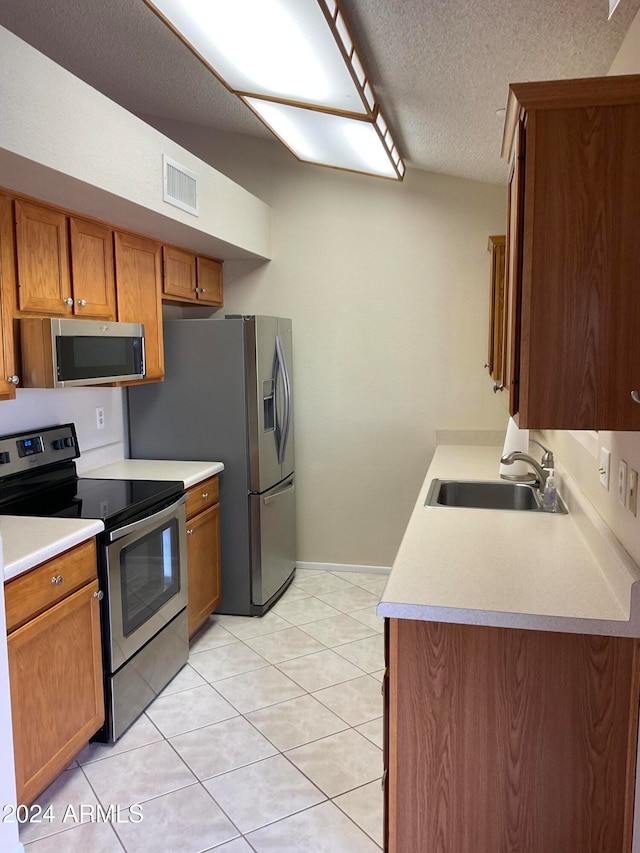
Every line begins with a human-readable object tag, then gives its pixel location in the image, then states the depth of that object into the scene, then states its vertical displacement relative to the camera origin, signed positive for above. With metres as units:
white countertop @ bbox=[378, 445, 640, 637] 1.55 -0.61
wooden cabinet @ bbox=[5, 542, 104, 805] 1.99 -1.06
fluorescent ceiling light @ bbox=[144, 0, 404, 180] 1.97 +1.00
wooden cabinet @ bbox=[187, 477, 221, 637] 3.31 -1.04
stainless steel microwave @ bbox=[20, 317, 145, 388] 2.37 +0.00
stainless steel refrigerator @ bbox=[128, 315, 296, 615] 3.61 -0.39
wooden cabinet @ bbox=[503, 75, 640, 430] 1.41 +0.21
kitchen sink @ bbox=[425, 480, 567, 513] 2.95 -0.64
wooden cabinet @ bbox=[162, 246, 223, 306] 3.51 +0.42
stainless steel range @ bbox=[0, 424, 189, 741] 2.49 -0.80
